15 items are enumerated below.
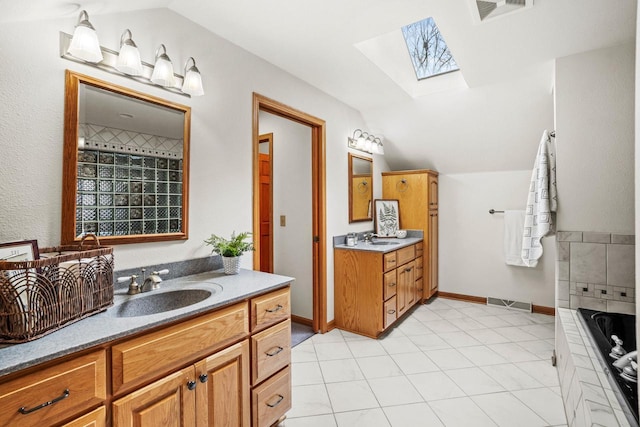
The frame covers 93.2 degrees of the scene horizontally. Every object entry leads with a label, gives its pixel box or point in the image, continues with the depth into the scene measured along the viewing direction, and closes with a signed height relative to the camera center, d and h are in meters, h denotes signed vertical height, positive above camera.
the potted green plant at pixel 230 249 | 1.74 -0.19
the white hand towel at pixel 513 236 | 3.43 -0.24
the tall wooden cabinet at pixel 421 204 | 3.63 +0.15
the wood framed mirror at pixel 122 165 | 1.30 +0.25
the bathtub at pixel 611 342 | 1.13 -0.67
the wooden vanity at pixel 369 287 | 2.72 -0.67
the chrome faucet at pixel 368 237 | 3.31 -0.24
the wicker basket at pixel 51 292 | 0.86 -0.24
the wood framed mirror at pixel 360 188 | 3.24 +0.31
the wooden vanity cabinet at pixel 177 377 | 0.83 -0.55
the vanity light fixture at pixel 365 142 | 3.27 +0.81
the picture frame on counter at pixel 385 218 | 3.62 -0.03
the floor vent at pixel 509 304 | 3.45 -1.04
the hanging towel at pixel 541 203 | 2.08 +0.09
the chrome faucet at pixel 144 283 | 1.38 -0.31
